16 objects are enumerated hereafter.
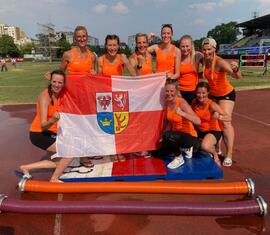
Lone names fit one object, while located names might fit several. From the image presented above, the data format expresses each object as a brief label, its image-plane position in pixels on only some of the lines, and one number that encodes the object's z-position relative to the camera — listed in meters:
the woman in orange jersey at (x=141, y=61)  5.28
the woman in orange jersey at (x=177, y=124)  4.78
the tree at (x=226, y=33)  127.44
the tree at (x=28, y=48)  140.50
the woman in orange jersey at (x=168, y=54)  5.28
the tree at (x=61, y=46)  115.88
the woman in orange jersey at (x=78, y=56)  5.17
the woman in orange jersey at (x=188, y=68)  5.23
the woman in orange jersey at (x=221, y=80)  4.96
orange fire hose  4.01
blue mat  4.54
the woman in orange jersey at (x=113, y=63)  5.16
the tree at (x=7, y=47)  117.06
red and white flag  4.77
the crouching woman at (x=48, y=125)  4.36
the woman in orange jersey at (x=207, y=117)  4.86
